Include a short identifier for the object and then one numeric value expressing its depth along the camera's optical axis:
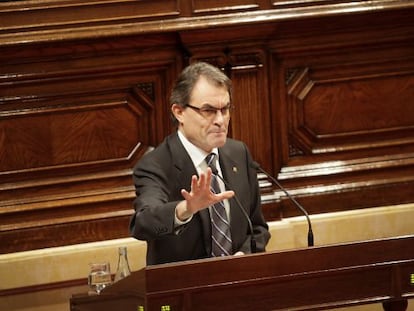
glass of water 10.23
